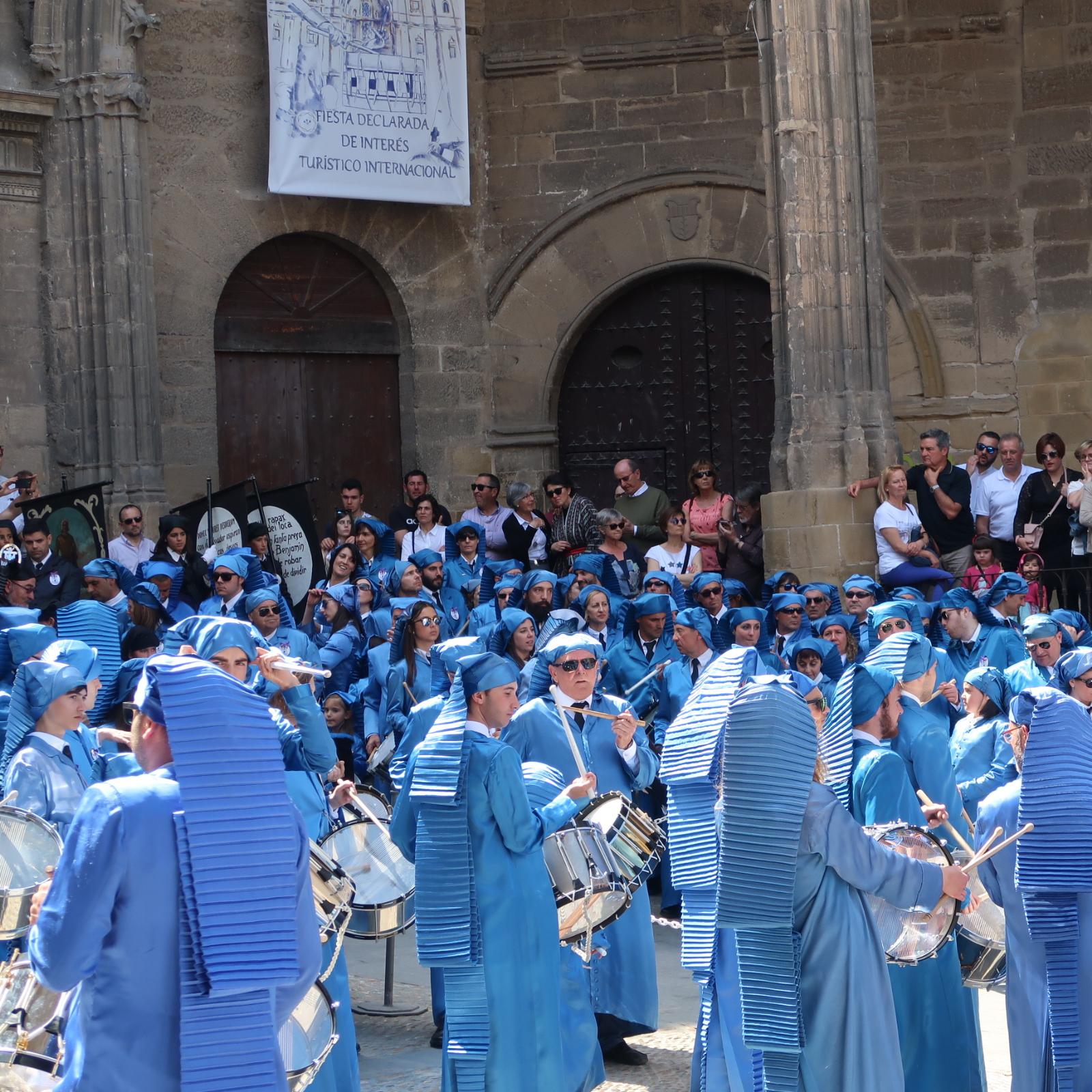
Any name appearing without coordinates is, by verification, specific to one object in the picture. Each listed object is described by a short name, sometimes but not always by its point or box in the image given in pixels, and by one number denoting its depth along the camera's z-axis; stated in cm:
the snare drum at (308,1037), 515
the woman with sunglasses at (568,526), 1435
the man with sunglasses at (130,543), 1457
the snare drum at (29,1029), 461
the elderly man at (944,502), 1348
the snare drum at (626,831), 678
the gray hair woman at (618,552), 1345
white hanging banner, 1692
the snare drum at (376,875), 772
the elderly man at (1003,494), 1372
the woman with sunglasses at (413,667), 1112
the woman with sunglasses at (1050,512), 1297
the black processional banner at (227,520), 1451
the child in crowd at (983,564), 1303
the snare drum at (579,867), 652
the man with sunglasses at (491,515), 1519
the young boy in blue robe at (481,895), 630
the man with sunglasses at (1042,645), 948
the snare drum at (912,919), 582
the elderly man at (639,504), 1484
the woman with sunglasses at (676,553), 1362
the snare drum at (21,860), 573
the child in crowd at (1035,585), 1259
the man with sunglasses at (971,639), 1106
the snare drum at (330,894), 588
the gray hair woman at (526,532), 1495
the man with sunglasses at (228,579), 1166
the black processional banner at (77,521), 1440
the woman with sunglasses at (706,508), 1426
